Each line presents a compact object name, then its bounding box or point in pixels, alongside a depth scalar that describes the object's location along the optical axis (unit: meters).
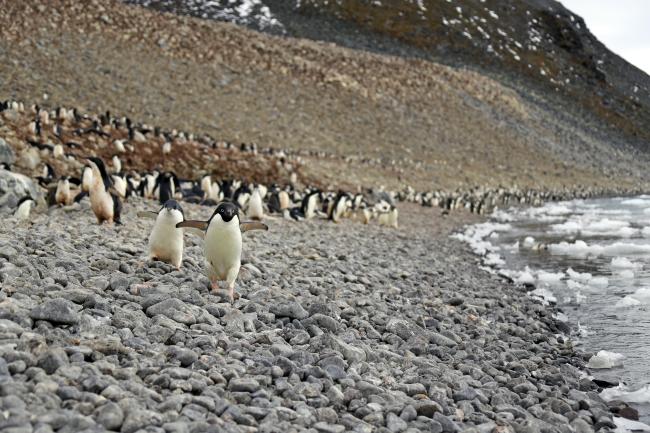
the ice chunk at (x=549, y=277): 12.23
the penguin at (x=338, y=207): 18.57
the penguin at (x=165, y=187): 15.85
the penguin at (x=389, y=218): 20.47
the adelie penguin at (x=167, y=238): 7.18
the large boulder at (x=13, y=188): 11.52
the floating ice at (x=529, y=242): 18.05
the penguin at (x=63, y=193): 12.51
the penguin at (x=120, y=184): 14.19
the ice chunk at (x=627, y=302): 9.91
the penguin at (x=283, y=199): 18.55
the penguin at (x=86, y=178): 13.21
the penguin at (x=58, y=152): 16.88
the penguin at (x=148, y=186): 16.38
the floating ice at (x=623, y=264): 14.00
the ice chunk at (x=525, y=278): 11.90
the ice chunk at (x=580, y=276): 12.32
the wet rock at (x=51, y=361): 3.71
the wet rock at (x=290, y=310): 6.04
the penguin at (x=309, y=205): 17.97
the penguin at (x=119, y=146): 20.14
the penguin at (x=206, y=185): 18.50
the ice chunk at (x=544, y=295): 10.20
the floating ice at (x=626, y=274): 12.58
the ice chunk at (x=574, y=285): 11.52
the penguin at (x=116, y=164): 19.11
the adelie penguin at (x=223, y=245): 6.64
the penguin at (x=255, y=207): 15.53
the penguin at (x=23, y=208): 10.84
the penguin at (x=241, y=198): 17.03
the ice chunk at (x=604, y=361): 6.86
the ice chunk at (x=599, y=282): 11.73
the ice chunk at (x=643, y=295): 10.30
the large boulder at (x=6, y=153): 15.08
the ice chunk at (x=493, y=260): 14.22
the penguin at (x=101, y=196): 10.16
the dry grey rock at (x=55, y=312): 4.39
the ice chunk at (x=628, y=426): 5.23
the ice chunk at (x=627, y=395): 5.89
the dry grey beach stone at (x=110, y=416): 3.29
